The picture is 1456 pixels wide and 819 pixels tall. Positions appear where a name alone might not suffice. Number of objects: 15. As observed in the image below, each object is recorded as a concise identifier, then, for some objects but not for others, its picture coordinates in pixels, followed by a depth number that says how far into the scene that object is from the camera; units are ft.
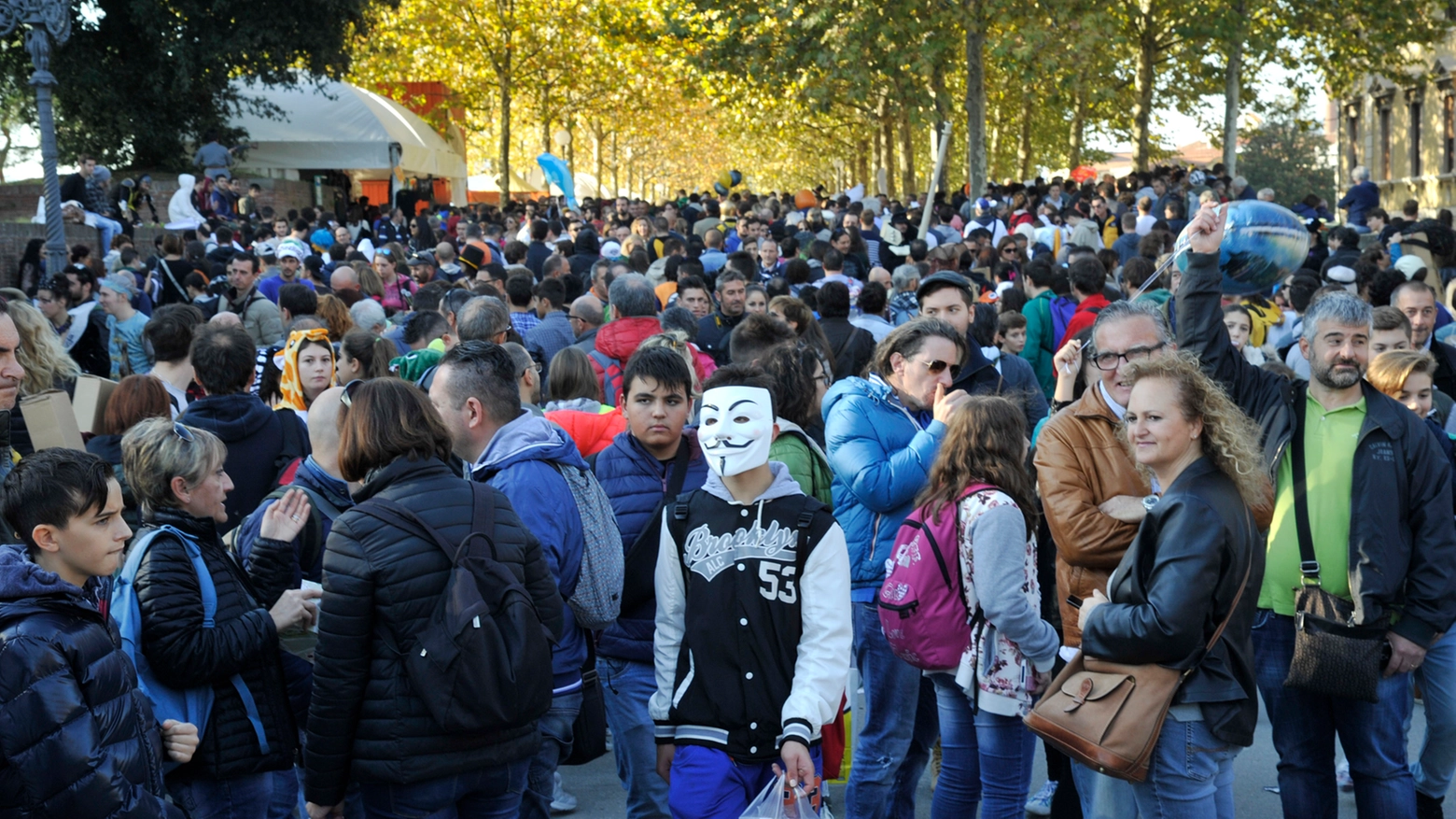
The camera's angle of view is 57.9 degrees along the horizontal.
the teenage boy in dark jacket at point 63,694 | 8.84
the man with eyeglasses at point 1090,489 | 12.85
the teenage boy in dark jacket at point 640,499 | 14.21
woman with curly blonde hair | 10.87
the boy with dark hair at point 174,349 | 21.44
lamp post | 40.04
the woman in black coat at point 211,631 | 11.42
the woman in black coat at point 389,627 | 10.45
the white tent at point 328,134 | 106.73
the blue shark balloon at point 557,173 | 92.73
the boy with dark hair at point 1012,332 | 26.91
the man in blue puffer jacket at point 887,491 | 15.08
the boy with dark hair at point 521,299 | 29.71
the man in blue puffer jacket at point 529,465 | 12.64
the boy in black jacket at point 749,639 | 11.84
